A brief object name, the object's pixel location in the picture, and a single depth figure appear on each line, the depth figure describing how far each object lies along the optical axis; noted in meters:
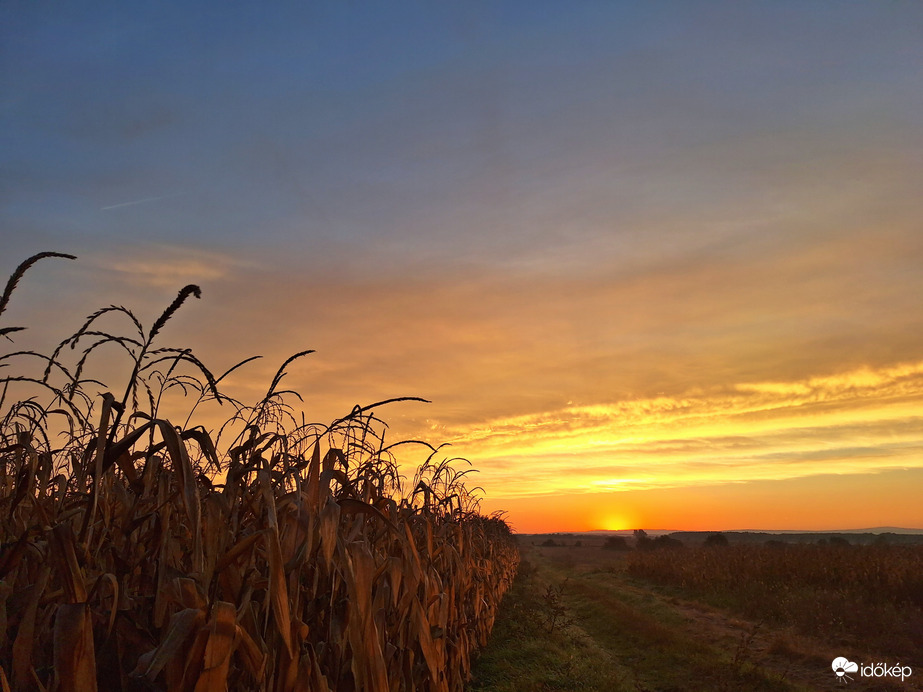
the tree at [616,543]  99.33
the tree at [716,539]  61.02
